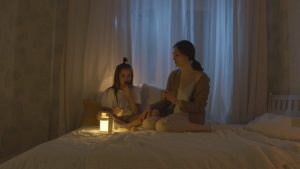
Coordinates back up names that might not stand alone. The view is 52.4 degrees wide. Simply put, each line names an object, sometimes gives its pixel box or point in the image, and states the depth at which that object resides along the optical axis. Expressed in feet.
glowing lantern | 7.53
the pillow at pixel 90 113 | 9.12
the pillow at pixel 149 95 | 9.77
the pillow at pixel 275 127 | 7.06
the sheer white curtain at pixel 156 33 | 10.57
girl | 9.27
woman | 7.68
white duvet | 4.98
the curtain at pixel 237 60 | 10.64
